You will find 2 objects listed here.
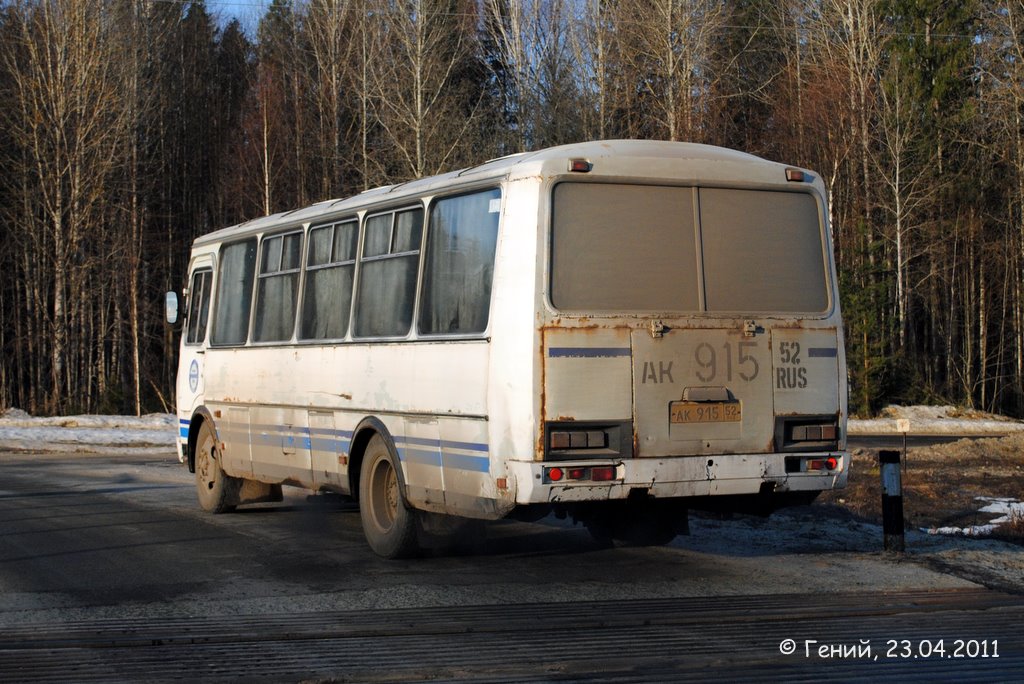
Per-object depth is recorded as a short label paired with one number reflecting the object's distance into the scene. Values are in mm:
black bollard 10508
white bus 8766
